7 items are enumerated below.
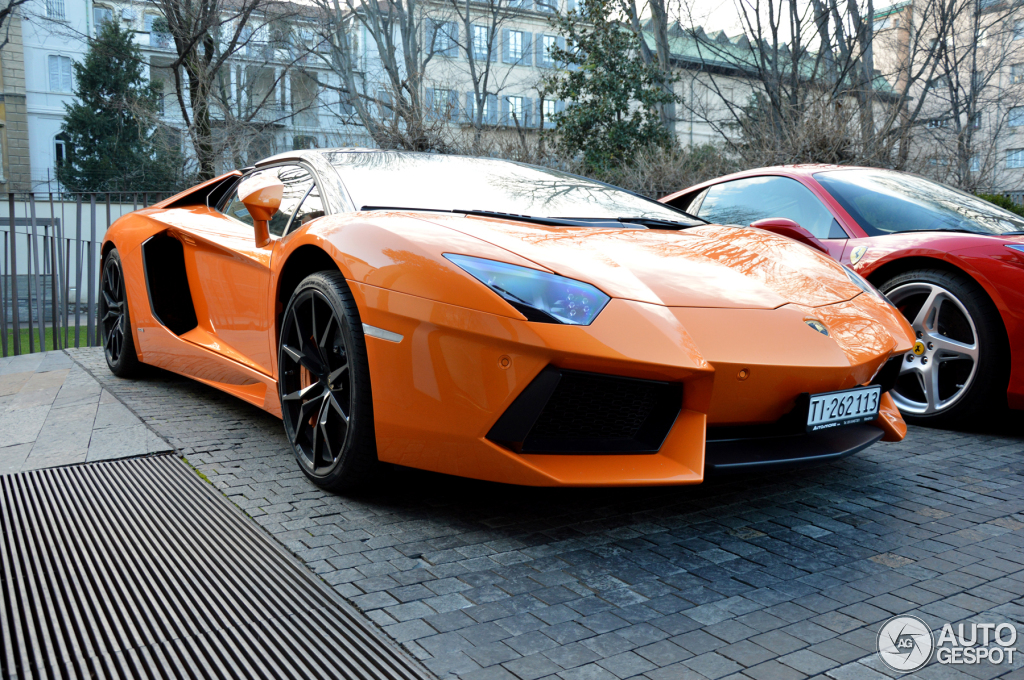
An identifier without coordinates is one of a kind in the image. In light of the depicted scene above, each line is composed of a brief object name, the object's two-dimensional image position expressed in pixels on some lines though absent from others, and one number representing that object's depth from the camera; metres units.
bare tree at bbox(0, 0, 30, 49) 12.22
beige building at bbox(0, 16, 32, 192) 35.81
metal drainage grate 1.70
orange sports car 2.20
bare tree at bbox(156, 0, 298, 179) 10.91
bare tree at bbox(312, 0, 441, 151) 20.78
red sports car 3.63
